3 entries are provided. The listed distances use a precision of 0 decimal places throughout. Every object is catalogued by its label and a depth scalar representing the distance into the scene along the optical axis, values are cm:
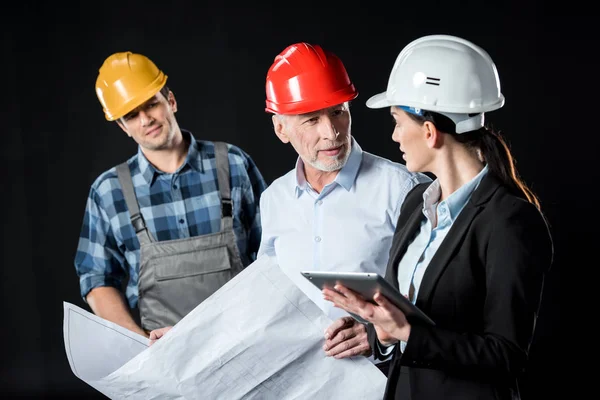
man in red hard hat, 252
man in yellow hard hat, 326
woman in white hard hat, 172
